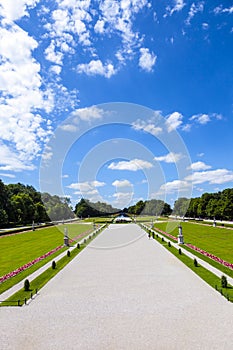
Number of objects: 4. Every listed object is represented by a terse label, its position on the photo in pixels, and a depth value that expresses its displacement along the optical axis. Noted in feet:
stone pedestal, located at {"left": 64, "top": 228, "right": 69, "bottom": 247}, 83.87
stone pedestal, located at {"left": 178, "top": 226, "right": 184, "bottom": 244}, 85.29
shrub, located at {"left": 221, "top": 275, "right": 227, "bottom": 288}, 37.51
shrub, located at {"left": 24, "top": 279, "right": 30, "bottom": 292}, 37.68
